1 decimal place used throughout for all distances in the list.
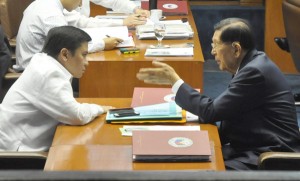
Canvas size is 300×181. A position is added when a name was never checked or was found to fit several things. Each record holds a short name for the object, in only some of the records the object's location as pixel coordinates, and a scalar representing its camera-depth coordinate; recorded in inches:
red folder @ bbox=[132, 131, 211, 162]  137.5
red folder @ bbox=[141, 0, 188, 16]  333.8
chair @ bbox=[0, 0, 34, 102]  315.3
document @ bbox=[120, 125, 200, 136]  163.3
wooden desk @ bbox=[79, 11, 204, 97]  237.1
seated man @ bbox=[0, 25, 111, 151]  167.0
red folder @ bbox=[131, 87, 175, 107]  188.4
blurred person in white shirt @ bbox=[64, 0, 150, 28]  294.8
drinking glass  258.8
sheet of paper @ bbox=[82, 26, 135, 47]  264.4
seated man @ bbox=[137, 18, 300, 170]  165.8
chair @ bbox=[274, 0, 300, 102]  316.5
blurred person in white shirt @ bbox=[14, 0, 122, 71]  258.2
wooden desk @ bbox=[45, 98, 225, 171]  135.6
